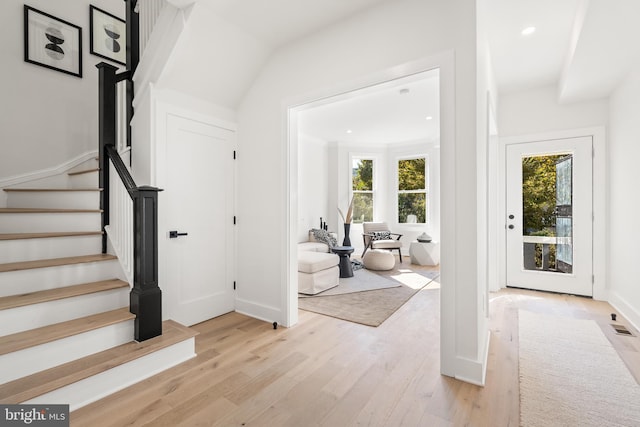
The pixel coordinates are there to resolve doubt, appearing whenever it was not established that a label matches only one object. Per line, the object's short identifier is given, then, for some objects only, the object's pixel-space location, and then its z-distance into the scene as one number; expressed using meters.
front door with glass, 3.86
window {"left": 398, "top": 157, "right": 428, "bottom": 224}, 7.29
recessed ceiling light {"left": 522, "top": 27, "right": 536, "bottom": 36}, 2.76
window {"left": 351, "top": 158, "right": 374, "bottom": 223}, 7.65
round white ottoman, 5.48
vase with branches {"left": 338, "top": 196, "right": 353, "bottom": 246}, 5.14
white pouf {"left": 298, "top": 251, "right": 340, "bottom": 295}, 3.98
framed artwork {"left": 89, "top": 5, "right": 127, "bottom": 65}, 3.63
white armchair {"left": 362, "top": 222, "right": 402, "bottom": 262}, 6.40
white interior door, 2.85
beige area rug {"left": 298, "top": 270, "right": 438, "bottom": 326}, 3.20
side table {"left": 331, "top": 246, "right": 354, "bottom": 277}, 4.92
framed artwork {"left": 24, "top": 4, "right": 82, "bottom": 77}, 3.13
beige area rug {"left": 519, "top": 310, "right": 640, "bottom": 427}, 1.68
